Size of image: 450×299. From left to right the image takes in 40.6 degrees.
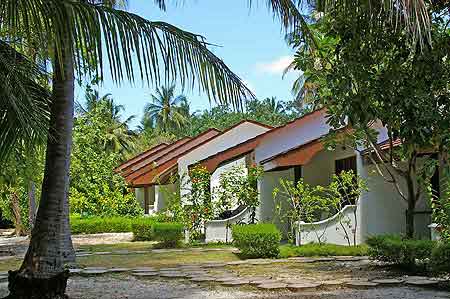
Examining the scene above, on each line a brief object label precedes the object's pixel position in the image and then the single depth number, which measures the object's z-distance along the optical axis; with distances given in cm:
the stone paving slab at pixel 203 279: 1007
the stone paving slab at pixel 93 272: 1152
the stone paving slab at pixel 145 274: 1108
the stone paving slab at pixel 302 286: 891
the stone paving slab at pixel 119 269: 1195
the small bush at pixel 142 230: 2147
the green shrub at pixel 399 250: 1010
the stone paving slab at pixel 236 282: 957
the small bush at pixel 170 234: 1764
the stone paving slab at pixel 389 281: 925
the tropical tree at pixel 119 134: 5481
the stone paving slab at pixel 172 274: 1072
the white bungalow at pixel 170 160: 2284
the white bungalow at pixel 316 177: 1471
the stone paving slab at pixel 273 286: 905
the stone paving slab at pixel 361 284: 905
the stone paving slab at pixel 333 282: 923
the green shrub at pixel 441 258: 892
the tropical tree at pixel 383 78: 822
